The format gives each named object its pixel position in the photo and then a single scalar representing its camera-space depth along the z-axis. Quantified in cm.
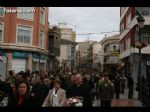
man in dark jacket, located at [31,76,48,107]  469
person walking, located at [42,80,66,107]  422
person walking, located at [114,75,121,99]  1162
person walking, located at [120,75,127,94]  1434
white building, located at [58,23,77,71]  4590
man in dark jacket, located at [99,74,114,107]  707
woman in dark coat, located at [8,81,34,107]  366
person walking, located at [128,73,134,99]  1237
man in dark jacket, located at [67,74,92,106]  434
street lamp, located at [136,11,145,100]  1020
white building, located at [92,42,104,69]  5718
